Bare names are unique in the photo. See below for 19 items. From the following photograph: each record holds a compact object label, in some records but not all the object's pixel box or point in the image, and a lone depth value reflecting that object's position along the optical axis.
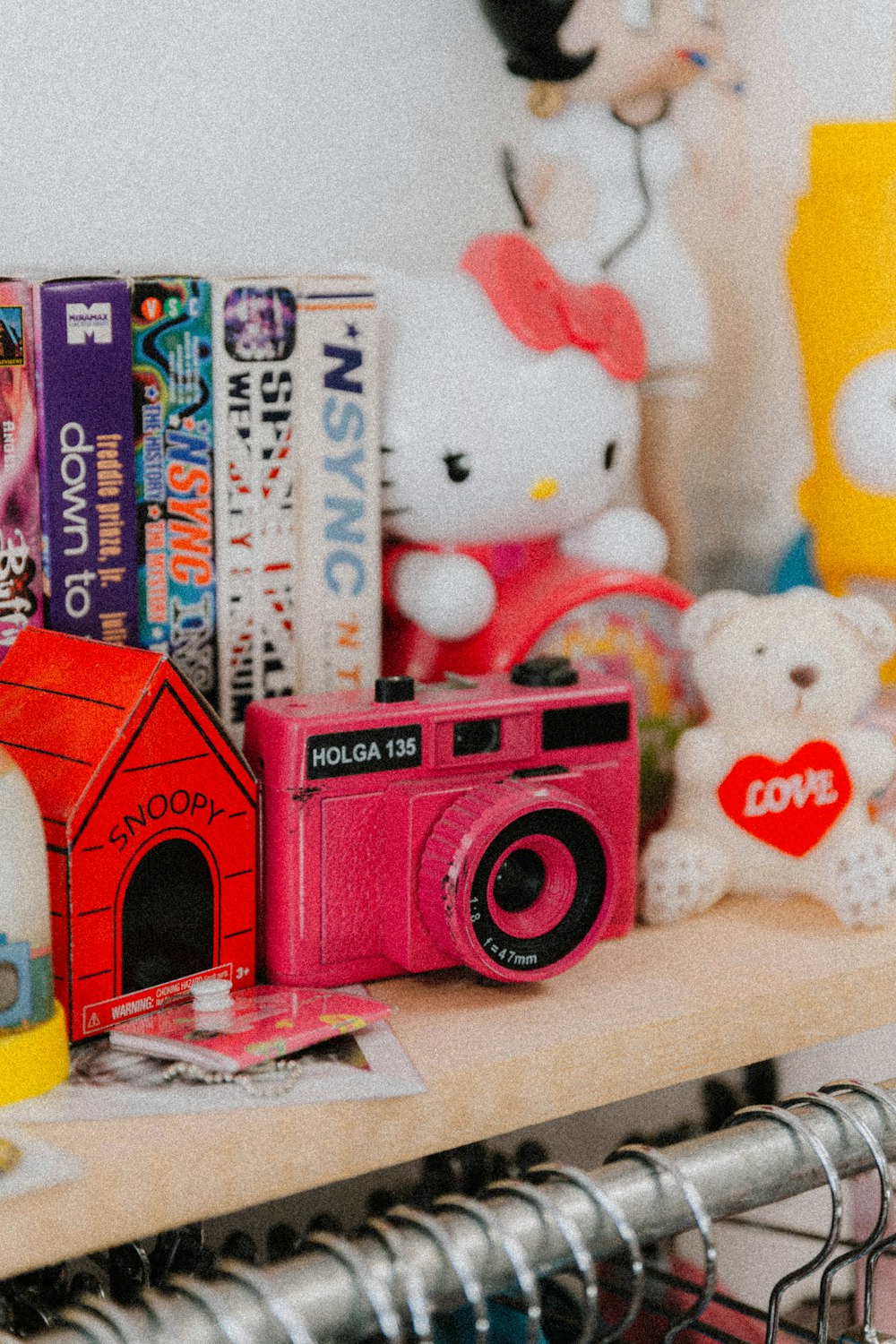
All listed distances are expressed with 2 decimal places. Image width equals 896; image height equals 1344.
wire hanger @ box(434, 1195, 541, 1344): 0.66
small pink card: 0.70
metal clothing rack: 0.64
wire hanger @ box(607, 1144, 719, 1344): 0.68
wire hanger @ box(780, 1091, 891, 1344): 0.70
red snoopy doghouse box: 0.71
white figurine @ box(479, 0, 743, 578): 0.87
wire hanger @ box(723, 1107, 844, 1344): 0.69
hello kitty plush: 0.82
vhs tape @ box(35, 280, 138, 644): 0.75
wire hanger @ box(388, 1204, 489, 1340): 0.65
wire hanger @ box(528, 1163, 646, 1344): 0.67
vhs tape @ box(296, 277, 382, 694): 0.80
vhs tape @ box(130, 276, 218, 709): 0.77
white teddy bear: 0.80
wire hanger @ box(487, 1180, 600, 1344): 0.66
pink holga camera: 0.74
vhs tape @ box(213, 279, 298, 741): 0.79
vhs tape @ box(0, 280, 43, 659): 0.75
